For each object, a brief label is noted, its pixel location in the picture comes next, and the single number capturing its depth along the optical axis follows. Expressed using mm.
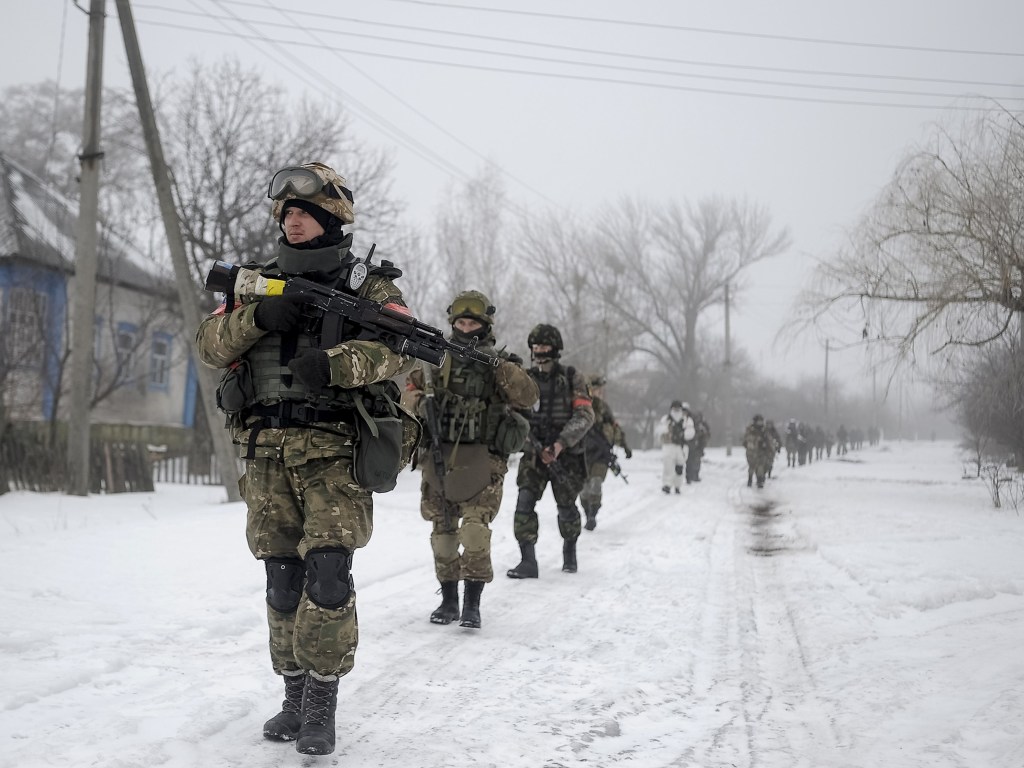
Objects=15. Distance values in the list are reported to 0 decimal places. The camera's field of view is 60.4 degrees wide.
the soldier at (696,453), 21359
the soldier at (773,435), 21188
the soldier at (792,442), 31298
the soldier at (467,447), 5254
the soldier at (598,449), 10062
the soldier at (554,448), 7078
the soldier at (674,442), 17031
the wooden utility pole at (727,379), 40200
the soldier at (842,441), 48919
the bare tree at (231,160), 19125
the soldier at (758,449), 20406
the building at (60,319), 15297
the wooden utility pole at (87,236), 11617
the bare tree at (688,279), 44875
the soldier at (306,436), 3033
